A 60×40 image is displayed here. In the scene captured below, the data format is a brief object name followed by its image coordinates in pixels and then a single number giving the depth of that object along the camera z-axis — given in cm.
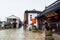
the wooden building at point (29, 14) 1840
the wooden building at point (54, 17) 745
